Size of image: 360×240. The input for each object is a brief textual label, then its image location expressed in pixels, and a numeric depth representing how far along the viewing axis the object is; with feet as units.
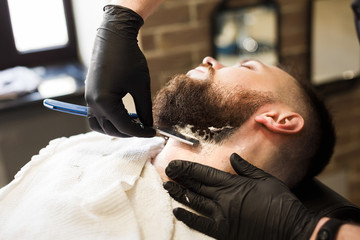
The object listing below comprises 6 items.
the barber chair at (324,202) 3.63
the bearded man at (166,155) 3.19
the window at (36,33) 7.47
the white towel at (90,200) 3.14
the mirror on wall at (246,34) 7.01
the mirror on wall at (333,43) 7.56
